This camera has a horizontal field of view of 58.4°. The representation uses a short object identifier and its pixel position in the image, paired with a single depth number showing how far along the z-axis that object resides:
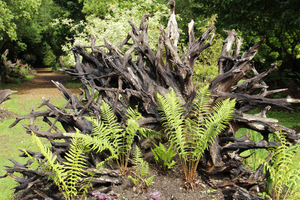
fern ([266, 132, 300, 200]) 3.86
